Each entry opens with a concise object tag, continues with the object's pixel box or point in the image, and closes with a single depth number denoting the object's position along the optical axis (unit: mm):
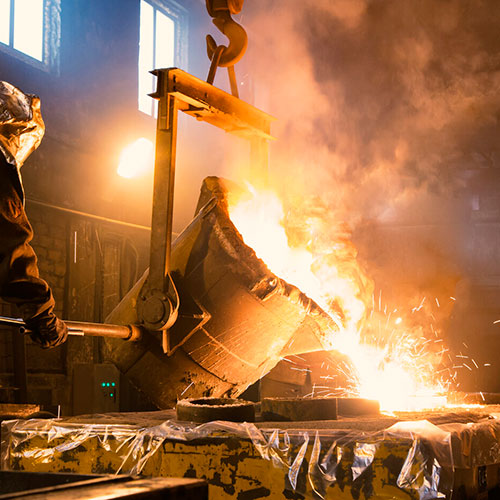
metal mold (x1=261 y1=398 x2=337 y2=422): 3115
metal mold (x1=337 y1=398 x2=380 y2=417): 3590
